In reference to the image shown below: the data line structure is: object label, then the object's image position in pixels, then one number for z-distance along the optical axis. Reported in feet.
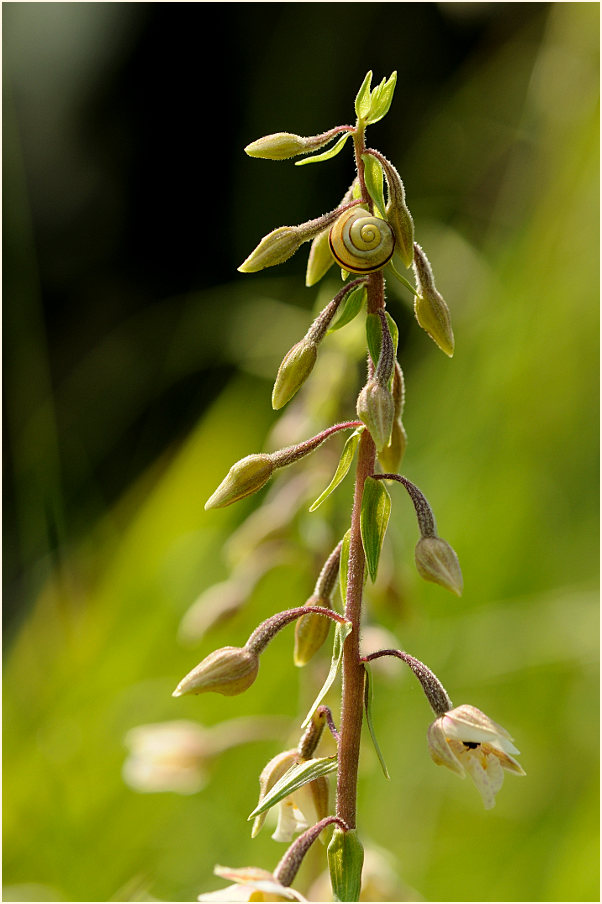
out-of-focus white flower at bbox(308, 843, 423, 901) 1.65
